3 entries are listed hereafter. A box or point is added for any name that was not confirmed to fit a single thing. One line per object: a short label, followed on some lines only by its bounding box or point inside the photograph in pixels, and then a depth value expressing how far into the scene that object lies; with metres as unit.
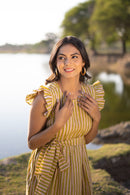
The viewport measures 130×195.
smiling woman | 1.67
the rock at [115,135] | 5.99
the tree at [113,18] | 27.52
